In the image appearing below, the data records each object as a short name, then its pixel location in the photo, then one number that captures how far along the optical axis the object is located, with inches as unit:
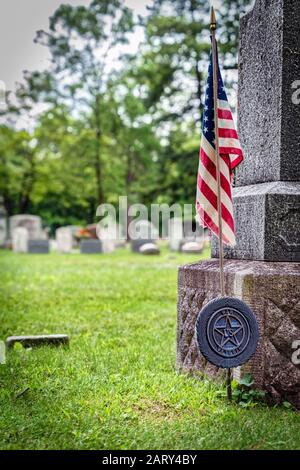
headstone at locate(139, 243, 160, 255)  941.8
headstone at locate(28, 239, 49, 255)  1042.1
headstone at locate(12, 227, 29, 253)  1078.4
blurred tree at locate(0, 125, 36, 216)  1521.9
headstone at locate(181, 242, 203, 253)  976.6
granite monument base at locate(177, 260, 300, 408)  170.2
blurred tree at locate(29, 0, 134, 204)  1144.2
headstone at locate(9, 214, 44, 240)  1358.3
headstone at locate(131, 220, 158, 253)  1124.5
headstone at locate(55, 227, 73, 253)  1106.1
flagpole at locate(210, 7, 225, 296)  177.3
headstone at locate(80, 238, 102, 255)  1014.4
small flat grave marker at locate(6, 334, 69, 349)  252.7
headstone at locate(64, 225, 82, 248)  1284.2
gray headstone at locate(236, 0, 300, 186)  185.8
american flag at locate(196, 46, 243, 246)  179.3
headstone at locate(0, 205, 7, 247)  1367.9
